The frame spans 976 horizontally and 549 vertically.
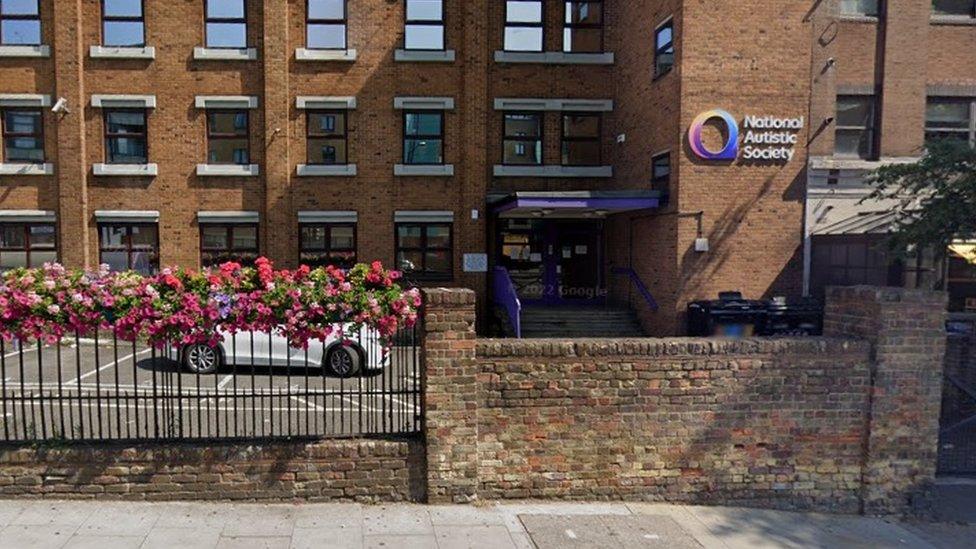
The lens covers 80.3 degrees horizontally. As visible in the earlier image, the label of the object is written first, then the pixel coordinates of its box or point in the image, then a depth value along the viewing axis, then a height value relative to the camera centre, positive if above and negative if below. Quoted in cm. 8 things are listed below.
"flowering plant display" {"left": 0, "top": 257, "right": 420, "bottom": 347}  518 -53
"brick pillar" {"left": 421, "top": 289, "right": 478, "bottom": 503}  534 -135
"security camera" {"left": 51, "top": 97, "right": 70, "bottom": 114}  1456 +346
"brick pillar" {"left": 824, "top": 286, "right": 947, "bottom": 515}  571 -142
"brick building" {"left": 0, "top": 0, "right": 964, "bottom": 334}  1488 +300
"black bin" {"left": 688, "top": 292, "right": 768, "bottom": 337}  1170 -137
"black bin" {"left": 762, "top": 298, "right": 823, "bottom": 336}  1180 -139
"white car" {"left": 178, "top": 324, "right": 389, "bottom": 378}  555 -158
